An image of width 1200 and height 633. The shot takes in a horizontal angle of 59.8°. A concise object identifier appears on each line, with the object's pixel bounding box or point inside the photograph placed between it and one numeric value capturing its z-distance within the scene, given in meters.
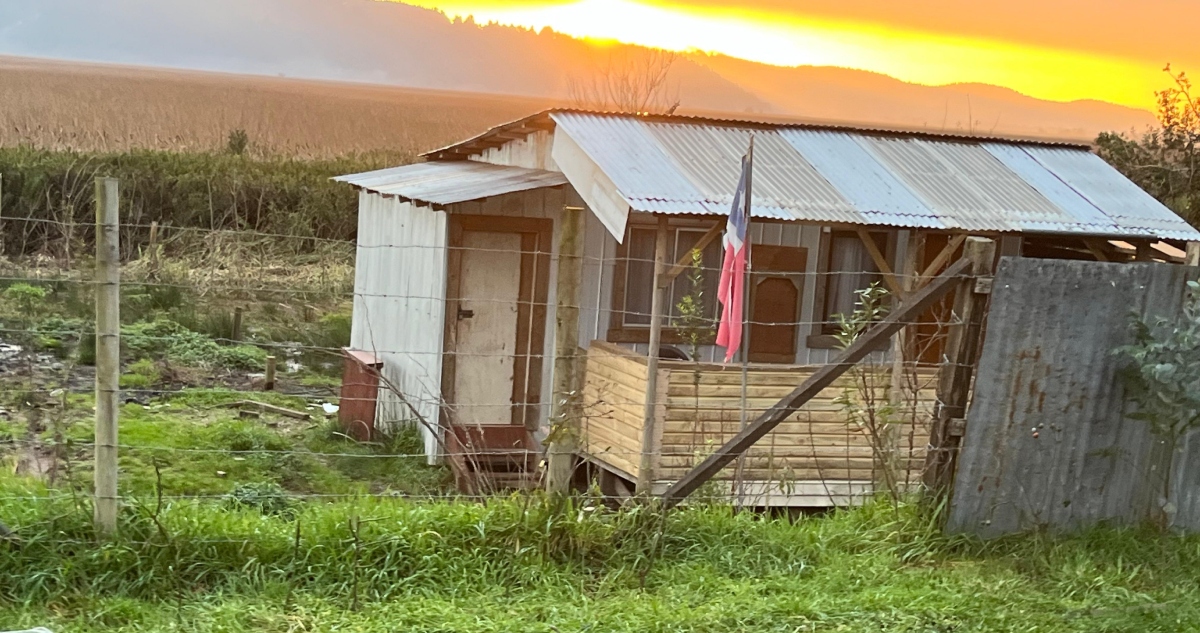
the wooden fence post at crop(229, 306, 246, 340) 13.24
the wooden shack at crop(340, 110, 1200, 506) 8.07
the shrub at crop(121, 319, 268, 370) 12.92
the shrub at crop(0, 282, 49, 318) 12.95
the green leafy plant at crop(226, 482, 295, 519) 6.16
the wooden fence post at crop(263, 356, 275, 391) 11.98
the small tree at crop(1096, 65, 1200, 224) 16.86
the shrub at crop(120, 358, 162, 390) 11.55
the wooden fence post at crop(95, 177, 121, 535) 4.39
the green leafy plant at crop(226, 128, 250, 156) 27.91
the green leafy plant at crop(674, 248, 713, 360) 7.55
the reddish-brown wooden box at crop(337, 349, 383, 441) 10.51
